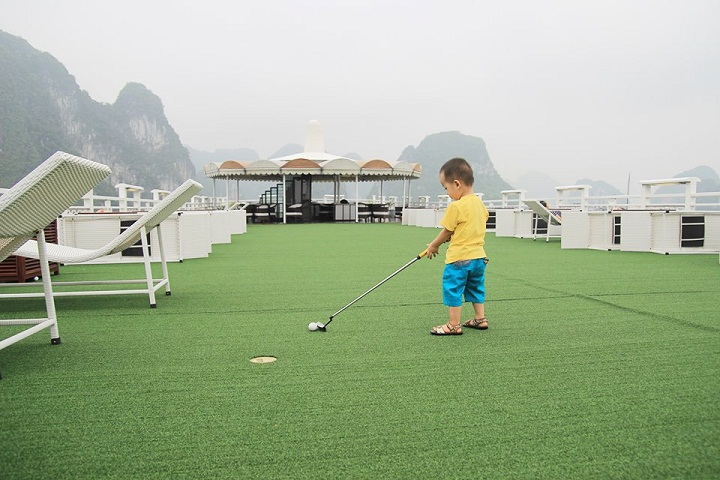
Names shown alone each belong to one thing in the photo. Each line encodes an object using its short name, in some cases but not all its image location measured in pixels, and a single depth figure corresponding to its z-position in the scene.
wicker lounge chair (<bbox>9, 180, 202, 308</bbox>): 3.68
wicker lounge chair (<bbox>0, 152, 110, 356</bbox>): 2.28
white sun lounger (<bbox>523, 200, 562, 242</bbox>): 10.91
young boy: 2.97
